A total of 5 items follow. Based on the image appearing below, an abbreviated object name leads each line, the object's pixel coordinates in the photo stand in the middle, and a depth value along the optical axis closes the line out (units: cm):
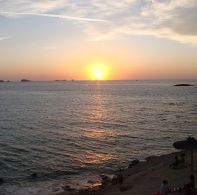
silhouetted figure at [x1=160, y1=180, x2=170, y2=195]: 1243
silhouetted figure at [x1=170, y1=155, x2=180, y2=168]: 1711
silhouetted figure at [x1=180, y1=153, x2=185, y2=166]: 1732
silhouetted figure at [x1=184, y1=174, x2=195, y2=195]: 1224
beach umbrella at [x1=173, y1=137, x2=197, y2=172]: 1505
